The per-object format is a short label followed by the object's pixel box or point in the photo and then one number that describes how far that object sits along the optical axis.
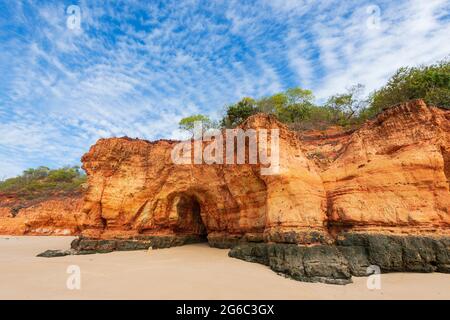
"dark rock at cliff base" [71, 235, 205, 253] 10.73
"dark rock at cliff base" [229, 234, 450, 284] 5.91
